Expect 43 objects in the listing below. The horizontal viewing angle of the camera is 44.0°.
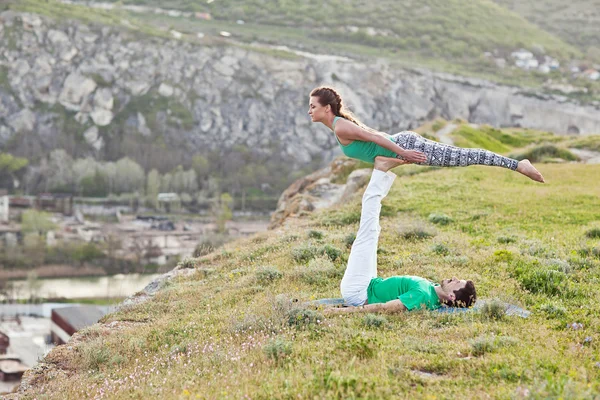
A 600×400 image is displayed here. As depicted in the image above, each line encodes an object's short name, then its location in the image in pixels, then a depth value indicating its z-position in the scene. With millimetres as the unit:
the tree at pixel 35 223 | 71562
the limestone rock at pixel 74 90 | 102875
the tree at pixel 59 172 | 91500
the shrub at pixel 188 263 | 12250
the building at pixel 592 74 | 120750
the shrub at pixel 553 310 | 7016
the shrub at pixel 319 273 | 9190
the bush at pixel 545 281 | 7902
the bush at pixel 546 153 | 24156
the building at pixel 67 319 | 34534
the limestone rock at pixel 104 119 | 102875
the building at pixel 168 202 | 88688
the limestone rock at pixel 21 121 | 100188
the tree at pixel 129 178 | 91688
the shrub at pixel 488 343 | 5887
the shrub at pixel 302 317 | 7055
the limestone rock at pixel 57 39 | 105688
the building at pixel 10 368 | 29709
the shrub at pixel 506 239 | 11180
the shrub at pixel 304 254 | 10523
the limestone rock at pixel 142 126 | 103688
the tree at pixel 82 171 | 91000
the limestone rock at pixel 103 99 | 103312
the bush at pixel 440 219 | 13328
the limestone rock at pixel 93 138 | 101312
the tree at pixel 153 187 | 88438
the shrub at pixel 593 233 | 11391
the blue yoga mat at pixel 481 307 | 7070
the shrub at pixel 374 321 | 6871
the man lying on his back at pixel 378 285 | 7309
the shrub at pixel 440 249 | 10302
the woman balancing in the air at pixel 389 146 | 7840
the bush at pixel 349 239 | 11327
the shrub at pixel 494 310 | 6930
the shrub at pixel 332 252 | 10444
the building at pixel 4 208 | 77250
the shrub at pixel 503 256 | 9430
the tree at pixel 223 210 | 74438
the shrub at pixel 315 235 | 12195
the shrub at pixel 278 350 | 6051
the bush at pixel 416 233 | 11712
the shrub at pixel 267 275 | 9562
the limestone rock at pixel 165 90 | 106938
